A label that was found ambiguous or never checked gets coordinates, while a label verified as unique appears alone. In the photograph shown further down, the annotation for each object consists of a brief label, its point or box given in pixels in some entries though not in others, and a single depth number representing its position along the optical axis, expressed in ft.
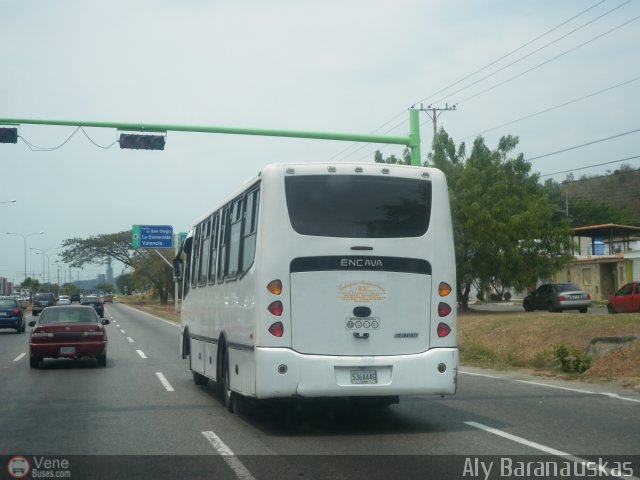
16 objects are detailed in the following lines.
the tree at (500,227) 121.49
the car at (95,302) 182.16
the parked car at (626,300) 104.47
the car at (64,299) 264.07
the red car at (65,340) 63.87
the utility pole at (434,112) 182.37
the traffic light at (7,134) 59.88
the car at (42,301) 218.38
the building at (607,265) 171.42
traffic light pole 60.29
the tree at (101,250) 315.99
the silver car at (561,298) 117.91
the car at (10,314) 123.03
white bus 33.24
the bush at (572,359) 58.44
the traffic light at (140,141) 61.98
